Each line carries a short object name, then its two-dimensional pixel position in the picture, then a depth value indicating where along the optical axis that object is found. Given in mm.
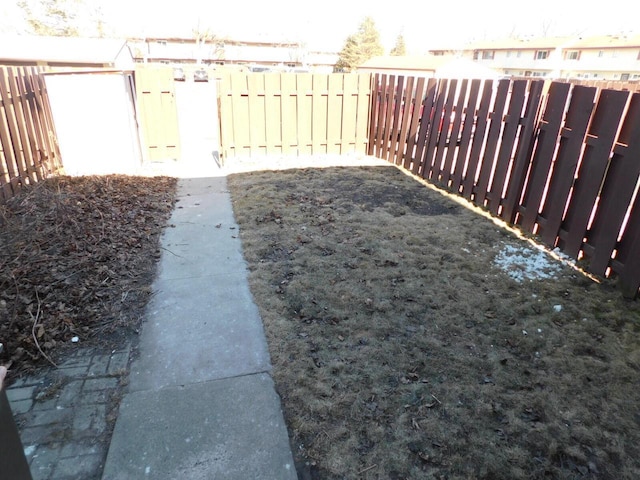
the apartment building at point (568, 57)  48406
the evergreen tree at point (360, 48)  66250
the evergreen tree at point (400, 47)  82625
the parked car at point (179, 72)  34500
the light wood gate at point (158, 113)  8445
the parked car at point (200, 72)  35594
